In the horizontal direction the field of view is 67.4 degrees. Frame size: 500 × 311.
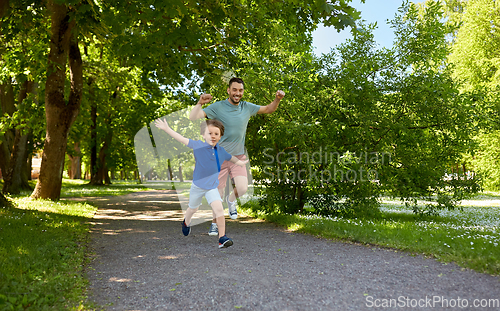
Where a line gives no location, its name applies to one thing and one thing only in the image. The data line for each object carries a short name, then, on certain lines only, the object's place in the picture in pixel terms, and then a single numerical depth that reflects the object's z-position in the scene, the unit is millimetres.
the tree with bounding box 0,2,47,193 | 12678
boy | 5137
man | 5477
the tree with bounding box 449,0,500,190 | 24750
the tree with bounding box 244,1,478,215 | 9125
